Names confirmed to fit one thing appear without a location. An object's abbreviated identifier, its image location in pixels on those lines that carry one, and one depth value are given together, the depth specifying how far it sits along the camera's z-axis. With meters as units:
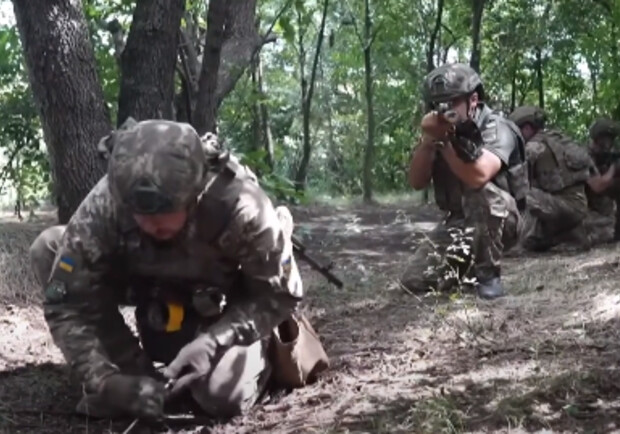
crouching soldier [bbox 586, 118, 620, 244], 8.95
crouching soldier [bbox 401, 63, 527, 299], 5.38
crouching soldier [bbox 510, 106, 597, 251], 8.62
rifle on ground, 4.79
